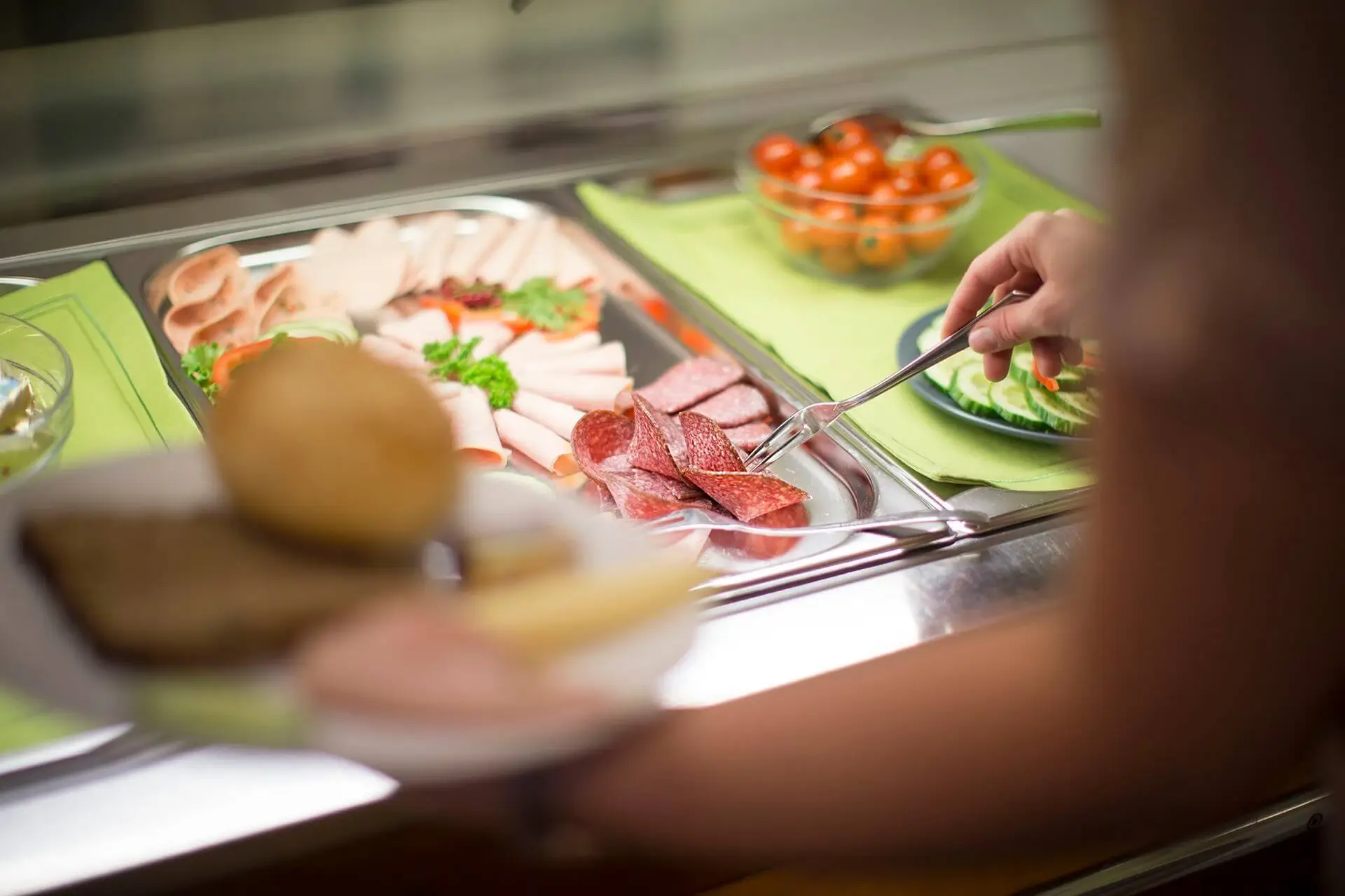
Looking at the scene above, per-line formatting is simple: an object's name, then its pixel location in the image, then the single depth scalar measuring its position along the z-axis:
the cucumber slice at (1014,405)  1.20
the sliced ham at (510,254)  1.51
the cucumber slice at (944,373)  1.27
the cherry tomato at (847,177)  1.56
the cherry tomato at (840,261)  1.53
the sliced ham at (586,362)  1.36
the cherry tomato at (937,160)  1.62
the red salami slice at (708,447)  1.15
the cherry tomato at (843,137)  1.67
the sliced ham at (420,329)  1.38
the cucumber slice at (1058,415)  1.19
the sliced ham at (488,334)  1.40
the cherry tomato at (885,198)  1.50
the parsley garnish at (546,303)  1.43
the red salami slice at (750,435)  1.24
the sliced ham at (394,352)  1.33
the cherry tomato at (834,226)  1.50
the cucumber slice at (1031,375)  1.26
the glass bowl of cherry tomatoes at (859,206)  1.51
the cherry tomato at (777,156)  1.62
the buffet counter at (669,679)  0.69
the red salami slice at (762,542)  1.07
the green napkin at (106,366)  1.08
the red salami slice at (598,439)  1.17
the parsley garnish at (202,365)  1.21
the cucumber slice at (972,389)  1.22
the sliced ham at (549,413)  1.27
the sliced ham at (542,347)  1.39
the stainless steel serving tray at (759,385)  0.96
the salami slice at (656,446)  1.15
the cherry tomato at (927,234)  1.52
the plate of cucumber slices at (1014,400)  1.19
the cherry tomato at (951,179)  1.57
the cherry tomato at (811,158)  1.61
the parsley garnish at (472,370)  1.30
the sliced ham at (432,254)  1.49
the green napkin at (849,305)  1.18
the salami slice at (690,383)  1.28
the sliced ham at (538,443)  1.22
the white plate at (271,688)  0.47
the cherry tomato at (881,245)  1.50
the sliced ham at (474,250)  1.51
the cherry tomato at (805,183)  1.53
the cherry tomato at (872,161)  1.60
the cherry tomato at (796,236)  1.52
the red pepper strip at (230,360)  1.20
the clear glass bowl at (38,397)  0.84
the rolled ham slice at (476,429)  1.20
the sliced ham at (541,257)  1.50
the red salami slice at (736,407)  1.26
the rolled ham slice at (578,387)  1.31
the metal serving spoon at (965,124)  1.80
